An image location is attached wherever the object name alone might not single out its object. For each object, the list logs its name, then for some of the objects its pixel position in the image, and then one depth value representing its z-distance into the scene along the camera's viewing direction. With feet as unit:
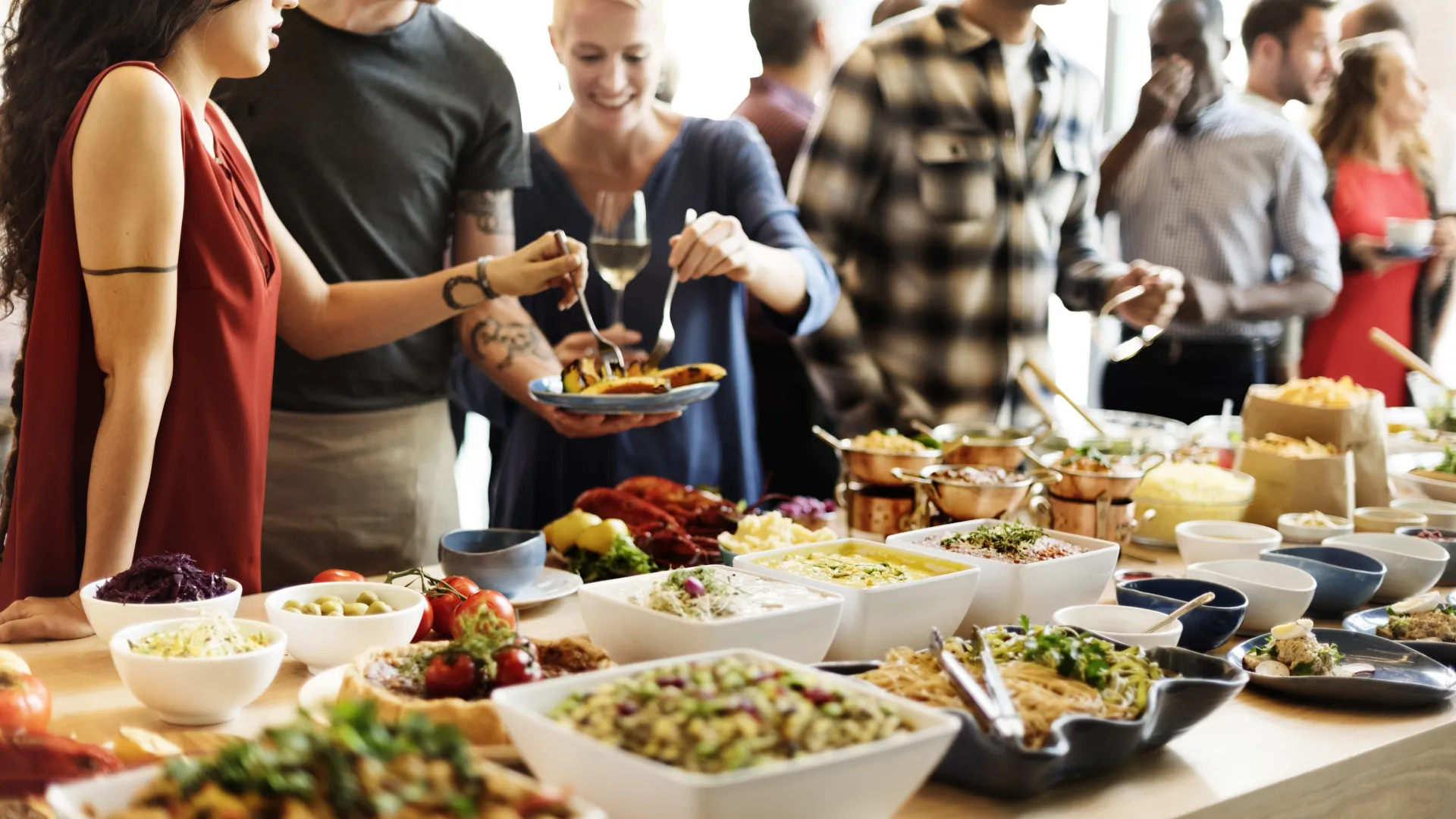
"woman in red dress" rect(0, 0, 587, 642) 6.42
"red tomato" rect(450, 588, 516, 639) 5.61
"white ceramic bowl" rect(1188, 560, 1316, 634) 6.57
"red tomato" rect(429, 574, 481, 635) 6.10
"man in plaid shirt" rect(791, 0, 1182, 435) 12.59
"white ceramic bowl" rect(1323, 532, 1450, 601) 7.47
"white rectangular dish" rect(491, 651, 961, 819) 3.56
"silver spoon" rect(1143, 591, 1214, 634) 5.87
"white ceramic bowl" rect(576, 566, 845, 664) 5.09
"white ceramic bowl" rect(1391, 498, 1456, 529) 8.82
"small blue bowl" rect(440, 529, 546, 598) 6.66
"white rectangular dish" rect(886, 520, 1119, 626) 6.29
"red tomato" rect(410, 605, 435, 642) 5.98
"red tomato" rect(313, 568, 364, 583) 6.05
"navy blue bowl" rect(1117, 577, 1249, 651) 6.20
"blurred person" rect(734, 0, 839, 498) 13.93
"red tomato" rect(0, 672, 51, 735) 4.44
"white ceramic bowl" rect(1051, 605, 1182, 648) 5.91
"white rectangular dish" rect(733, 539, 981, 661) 5.67
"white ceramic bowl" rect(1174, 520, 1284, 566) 7.56
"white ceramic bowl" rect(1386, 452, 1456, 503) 9.46
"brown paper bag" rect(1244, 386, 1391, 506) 9.23
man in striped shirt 16.08
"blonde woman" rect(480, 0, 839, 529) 10.82
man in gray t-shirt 9.44
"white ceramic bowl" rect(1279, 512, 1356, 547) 8.23
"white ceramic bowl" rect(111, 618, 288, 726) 4.70
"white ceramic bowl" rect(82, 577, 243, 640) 5.38
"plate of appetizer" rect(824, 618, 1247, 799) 4.39
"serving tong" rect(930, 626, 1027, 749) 4.38
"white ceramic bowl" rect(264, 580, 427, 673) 5.35
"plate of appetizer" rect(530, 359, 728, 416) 7.80
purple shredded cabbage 5.52
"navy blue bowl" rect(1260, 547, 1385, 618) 7.02
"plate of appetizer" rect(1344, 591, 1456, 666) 6.30
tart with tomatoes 4.39
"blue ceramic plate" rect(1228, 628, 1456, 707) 5.56
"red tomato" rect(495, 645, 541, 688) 4.63
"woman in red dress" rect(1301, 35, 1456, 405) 18.04
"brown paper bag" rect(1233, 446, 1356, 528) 8.76
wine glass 8.87
